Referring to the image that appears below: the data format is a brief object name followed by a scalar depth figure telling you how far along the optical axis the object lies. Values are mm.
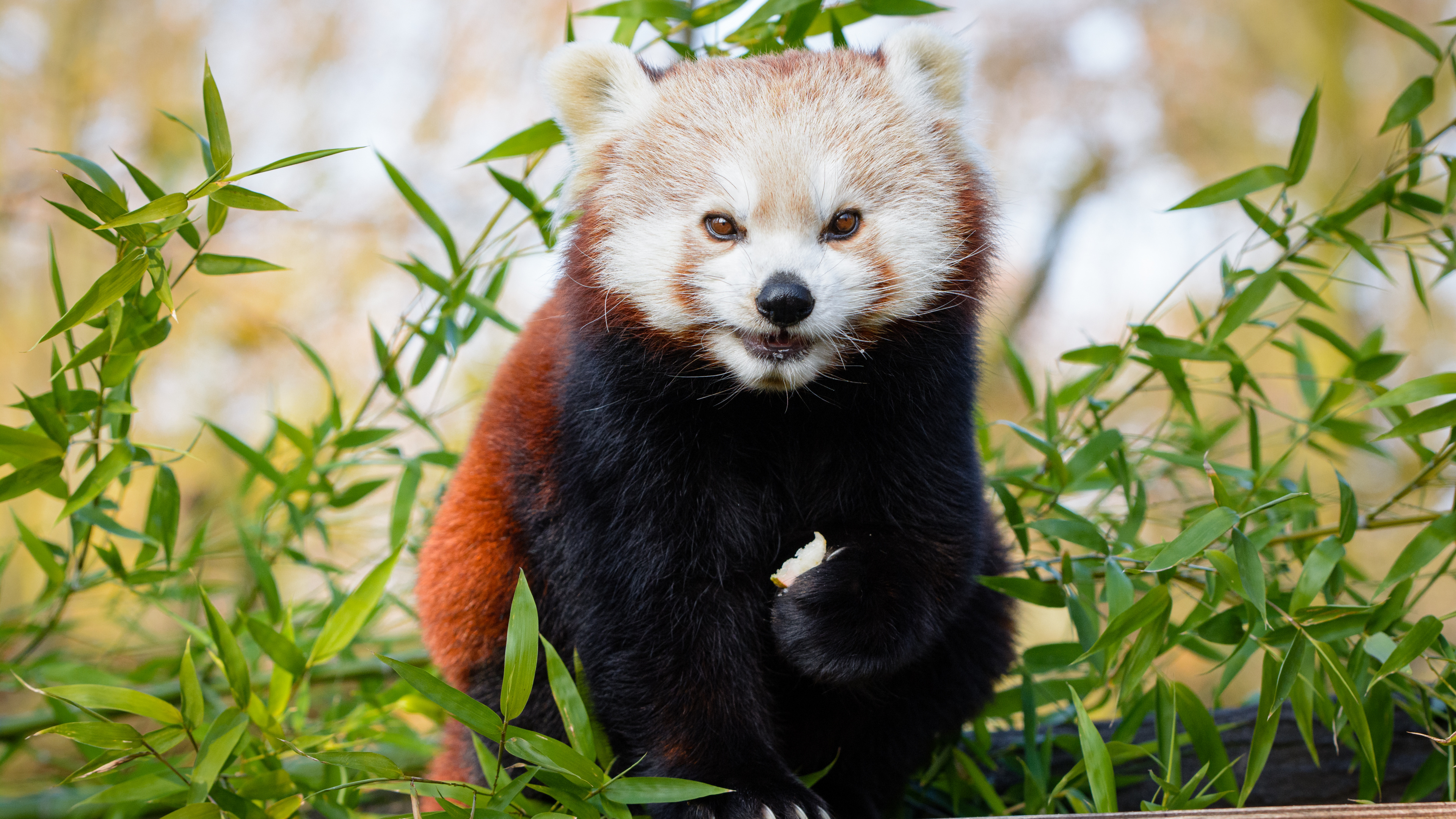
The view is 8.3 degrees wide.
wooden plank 3613
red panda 3691
